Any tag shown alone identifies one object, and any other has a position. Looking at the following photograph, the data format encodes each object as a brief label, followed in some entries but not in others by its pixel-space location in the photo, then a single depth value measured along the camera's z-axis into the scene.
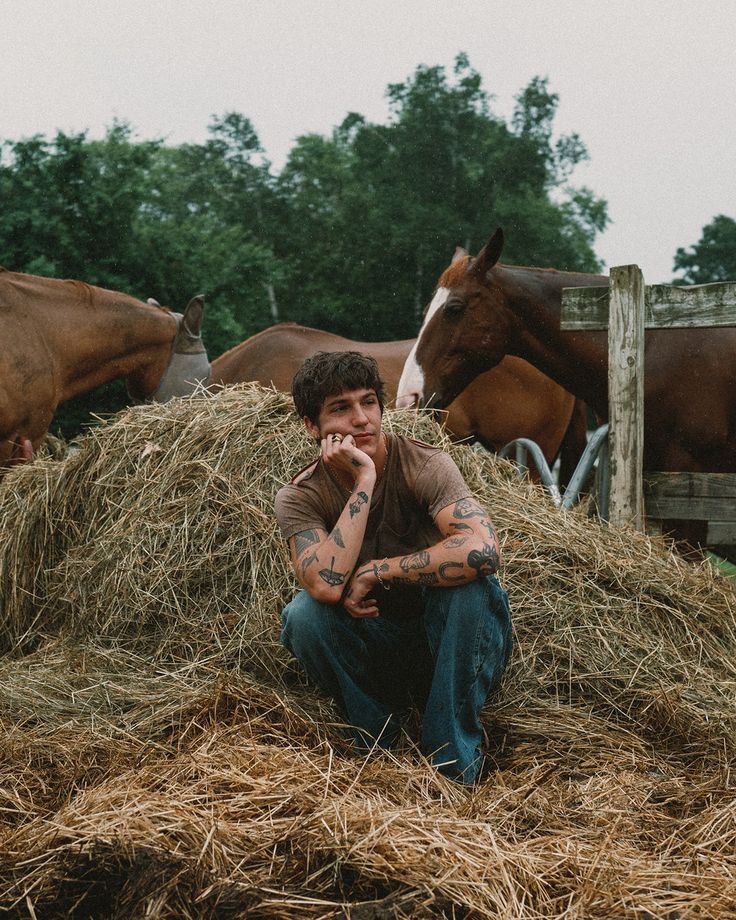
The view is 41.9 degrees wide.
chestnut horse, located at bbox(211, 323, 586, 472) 7.89
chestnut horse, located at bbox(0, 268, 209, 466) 6.56
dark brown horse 5.05
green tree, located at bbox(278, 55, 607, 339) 32.94
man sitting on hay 2.81
